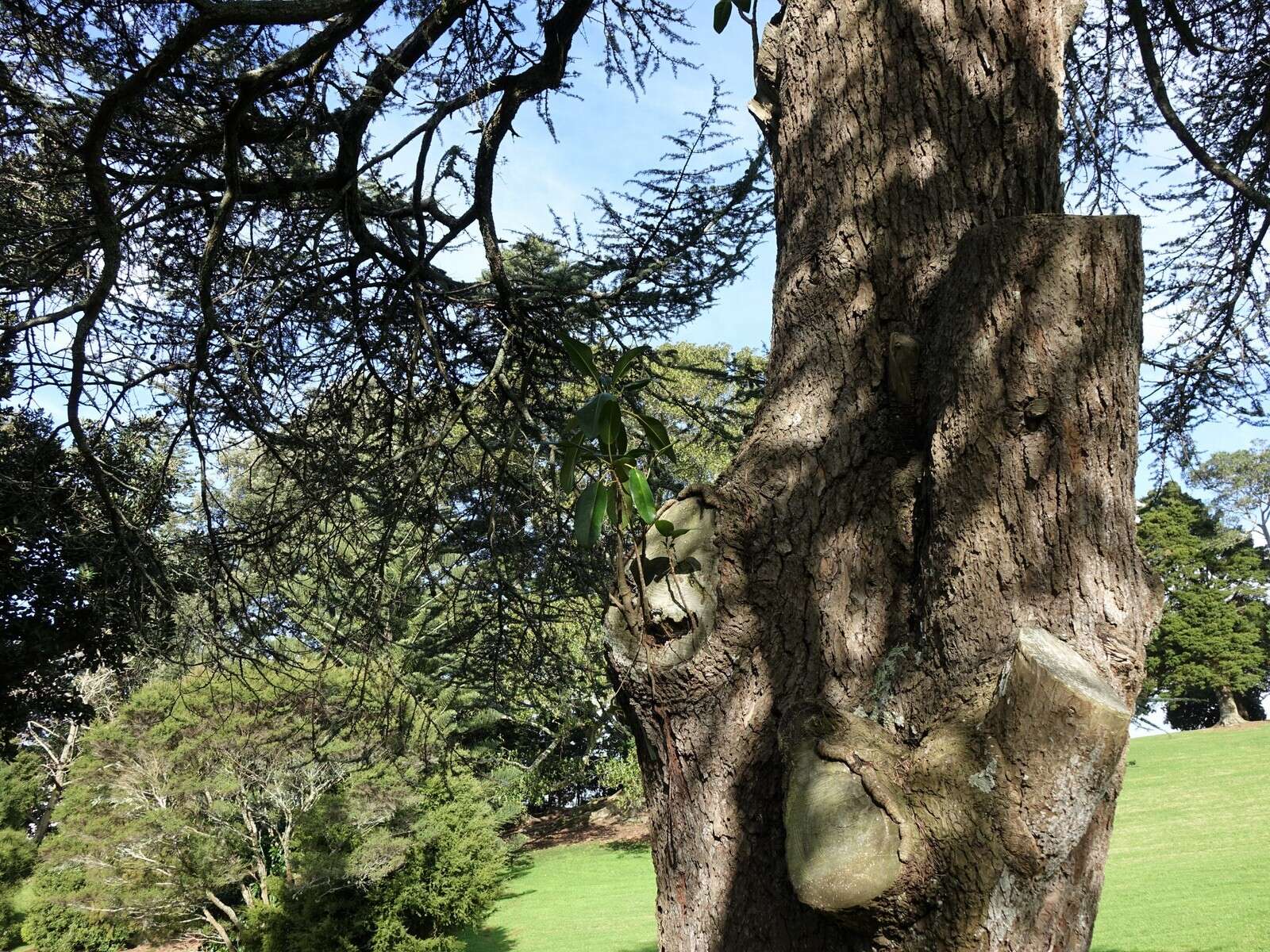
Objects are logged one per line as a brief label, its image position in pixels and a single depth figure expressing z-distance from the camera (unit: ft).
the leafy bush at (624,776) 69.26
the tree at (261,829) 37.29
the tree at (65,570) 16.57
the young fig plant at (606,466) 6.30
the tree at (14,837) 53.36
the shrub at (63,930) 50.56
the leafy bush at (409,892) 36.91
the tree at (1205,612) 81.25
